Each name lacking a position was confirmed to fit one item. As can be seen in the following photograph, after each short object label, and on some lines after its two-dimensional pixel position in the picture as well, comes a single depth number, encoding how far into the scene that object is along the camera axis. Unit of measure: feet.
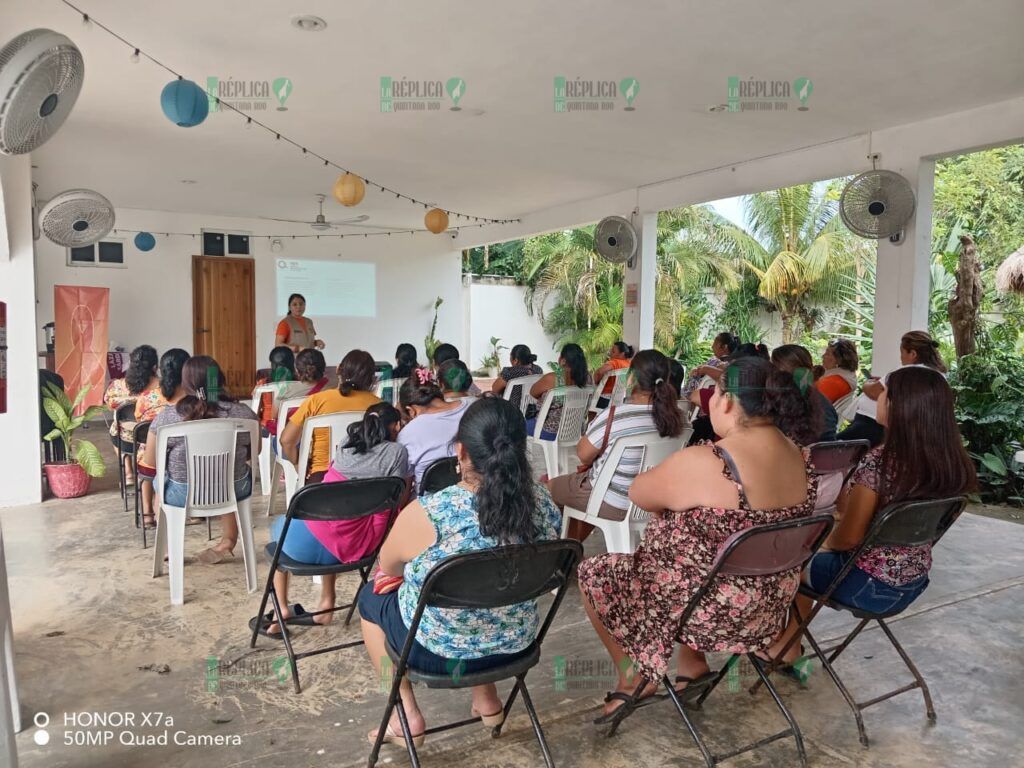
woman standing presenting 25.54
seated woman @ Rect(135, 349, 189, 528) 12.54
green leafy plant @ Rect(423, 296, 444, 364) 39.19
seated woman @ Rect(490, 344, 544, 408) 19.66
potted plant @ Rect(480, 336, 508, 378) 43.47
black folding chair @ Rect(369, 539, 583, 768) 5.48
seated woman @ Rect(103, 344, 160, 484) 14.12
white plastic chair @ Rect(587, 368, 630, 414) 16.16
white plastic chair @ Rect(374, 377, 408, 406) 15.79
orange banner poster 27.99
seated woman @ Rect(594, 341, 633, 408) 18.48
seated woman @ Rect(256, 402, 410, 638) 8.38
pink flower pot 16.52
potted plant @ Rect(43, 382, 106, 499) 16.49
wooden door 34.96
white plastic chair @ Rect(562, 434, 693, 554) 9.77
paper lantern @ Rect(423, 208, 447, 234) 22.65
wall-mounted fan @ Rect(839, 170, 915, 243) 18.24
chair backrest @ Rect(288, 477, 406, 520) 7.53
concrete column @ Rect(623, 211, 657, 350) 27.96
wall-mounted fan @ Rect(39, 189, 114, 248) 16.60
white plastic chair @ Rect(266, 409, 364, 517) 11.24
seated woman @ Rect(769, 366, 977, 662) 7.20
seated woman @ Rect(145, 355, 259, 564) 10.52
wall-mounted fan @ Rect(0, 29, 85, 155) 7.79
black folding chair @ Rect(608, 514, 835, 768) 5.95
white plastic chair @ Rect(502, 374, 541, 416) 17.94
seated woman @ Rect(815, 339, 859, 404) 14.70
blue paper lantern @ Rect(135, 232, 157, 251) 32.40
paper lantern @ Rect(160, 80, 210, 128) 11.64
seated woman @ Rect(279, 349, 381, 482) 11.35
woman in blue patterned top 5.78
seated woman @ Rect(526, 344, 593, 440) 16.65
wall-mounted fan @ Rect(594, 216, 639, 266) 27.20
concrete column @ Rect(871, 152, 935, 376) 18.67
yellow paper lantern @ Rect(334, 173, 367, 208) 17.08
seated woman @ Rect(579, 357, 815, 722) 6.24
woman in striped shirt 9.84
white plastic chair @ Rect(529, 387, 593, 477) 16.02
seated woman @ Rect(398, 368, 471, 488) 9.99
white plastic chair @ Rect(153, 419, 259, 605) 10.38
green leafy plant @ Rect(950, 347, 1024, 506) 17.69
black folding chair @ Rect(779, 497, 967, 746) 6.80
